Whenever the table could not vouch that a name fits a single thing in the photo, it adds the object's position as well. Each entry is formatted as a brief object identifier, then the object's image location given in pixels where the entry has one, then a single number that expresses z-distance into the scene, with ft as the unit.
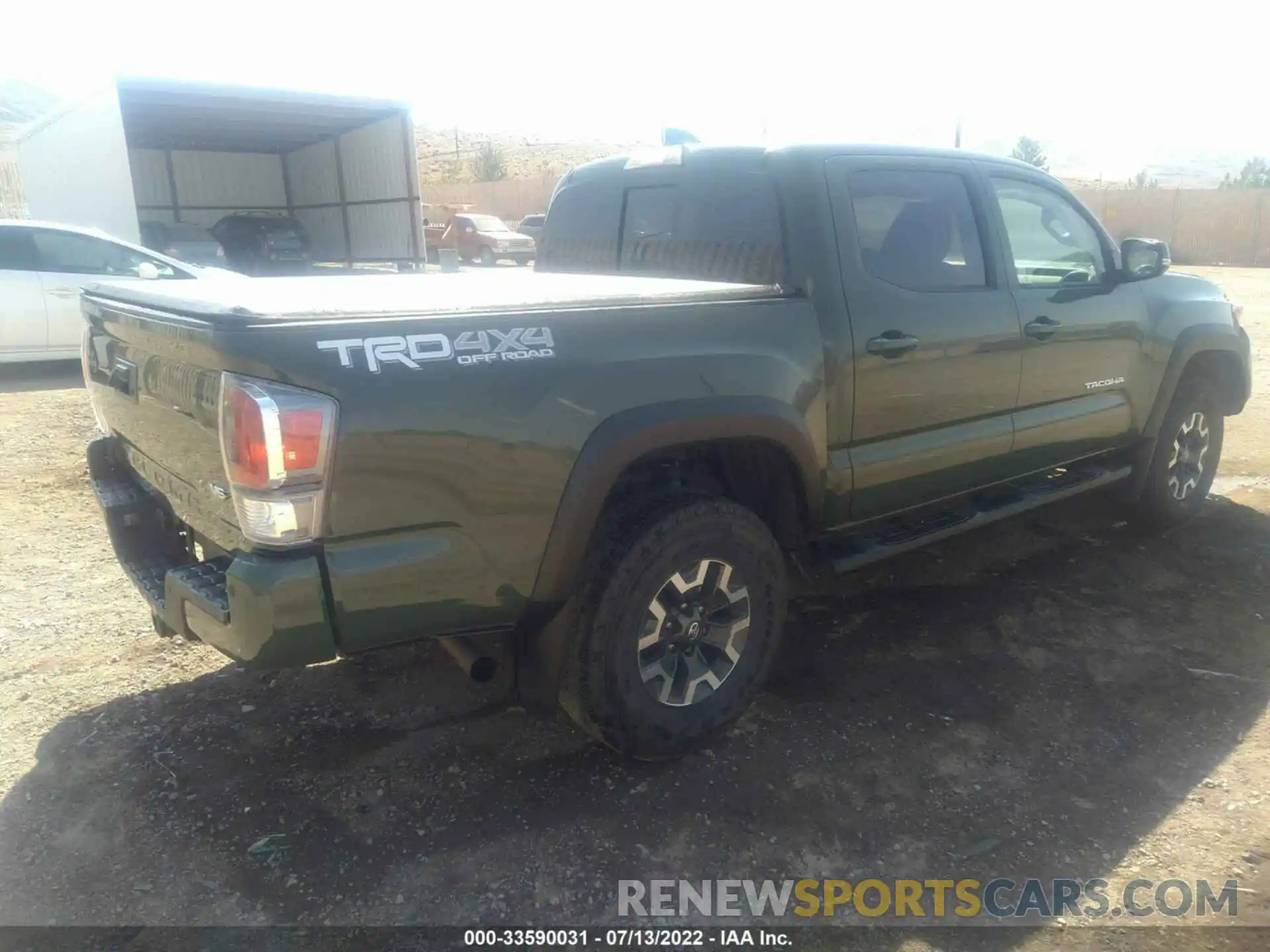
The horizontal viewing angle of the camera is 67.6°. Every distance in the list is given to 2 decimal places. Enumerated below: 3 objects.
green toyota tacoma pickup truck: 7.72
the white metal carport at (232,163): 44.78
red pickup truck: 83.97
